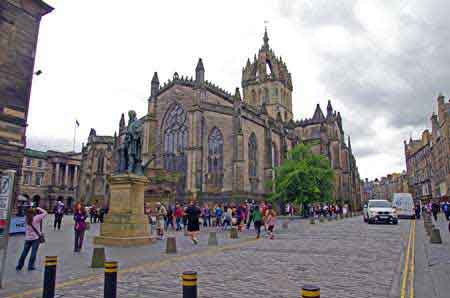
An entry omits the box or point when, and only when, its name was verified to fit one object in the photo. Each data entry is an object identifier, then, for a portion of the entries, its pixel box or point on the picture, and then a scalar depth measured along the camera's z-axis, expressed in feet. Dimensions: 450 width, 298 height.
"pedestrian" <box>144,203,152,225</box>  77.46
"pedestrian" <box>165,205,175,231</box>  73.86
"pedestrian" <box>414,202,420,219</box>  118.92
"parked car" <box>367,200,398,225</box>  84.07
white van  114.83
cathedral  123.75
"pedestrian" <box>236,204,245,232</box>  68.36
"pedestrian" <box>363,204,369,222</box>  91.05
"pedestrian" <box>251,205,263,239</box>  54.82
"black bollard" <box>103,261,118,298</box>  15.24
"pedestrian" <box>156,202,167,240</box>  51.45
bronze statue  46.39
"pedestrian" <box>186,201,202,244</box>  44.88
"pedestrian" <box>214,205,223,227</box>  81.73
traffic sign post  21.65
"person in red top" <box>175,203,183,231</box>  69.59
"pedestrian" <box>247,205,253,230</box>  76.65
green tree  124.57
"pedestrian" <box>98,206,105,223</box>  90.38
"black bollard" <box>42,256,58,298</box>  16.96
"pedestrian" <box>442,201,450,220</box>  78.85
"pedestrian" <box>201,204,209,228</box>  85.15
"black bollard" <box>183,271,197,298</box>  12.61
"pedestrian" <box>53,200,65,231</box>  67.88
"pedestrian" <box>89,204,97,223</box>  97.30
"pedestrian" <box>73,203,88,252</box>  37.52
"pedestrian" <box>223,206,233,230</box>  71.31
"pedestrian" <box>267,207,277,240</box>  53.36
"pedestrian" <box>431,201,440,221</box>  96.69
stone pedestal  42.37
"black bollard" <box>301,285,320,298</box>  10.07
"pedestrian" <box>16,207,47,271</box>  27.09
